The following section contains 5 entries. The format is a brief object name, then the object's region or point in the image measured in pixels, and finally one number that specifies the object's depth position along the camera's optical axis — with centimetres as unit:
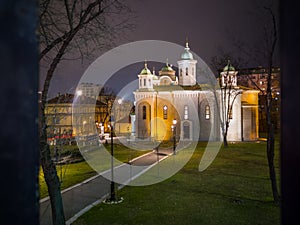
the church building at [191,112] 4592
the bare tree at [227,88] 4173
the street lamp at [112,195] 1335
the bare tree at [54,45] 751
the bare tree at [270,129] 1227
